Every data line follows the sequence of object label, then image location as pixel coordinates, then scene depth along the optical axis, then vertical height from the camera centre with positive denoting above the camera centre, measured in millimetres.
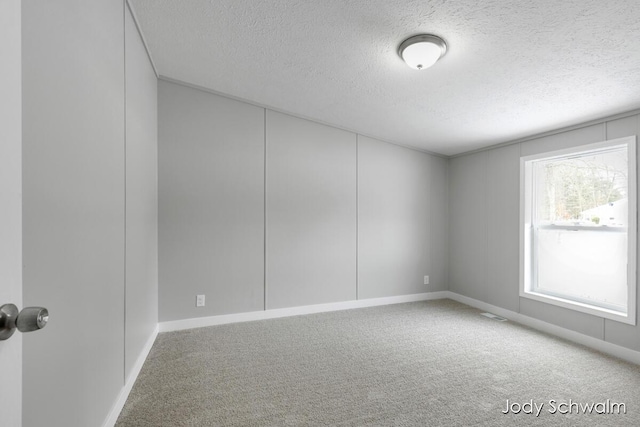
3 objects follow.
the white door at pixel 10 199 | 663 +31
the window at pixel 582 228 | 2938 -165
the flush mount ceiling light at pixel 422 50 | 2143 +1168
